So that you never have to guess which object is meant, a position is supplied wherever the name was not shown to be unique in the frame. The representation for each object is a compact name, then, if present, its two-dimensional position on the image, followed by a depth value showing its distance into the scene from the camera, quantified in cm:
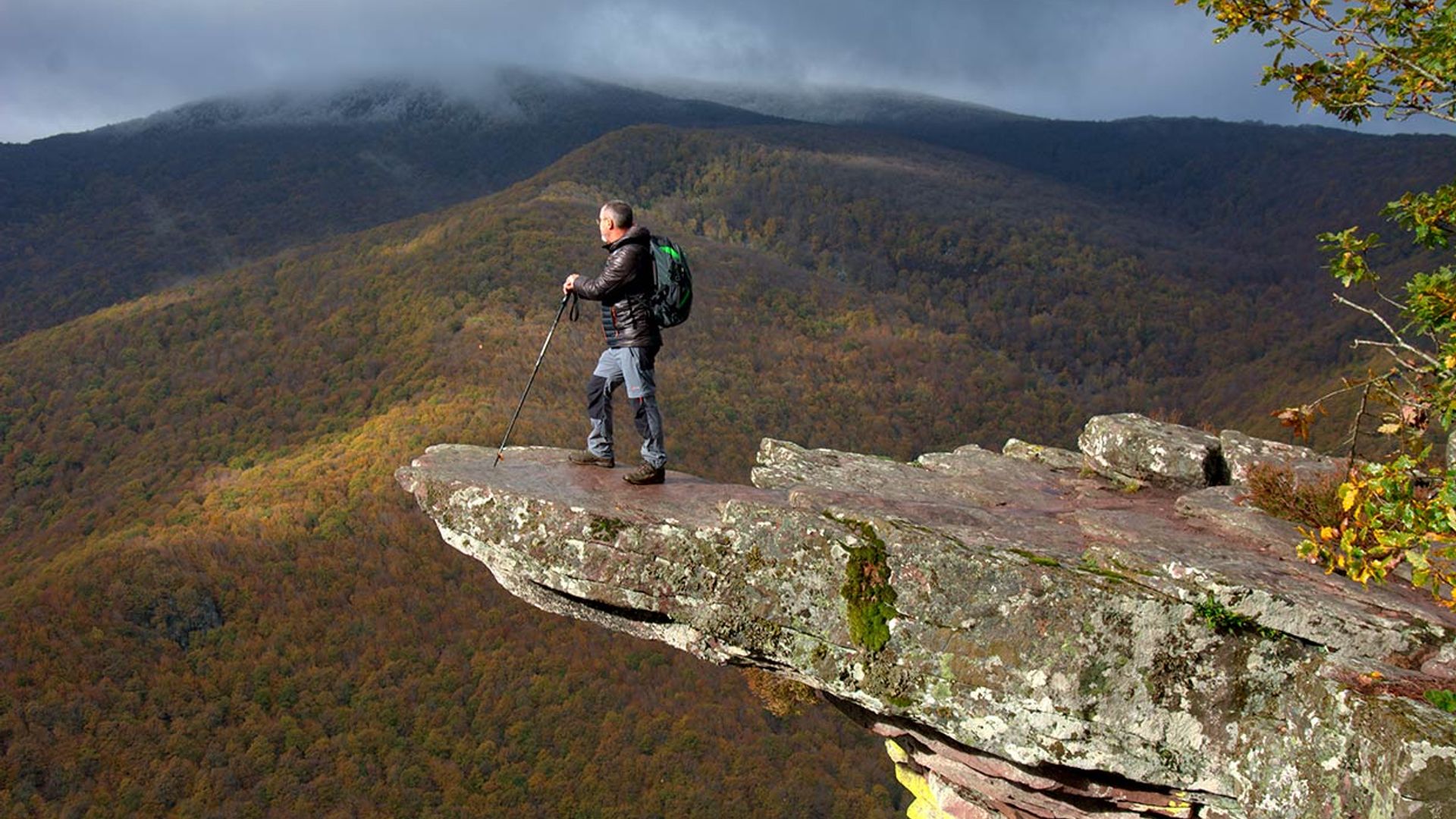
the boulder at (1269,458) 1017
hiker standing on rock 953
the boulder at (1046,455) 1308
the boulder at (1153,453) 1119
